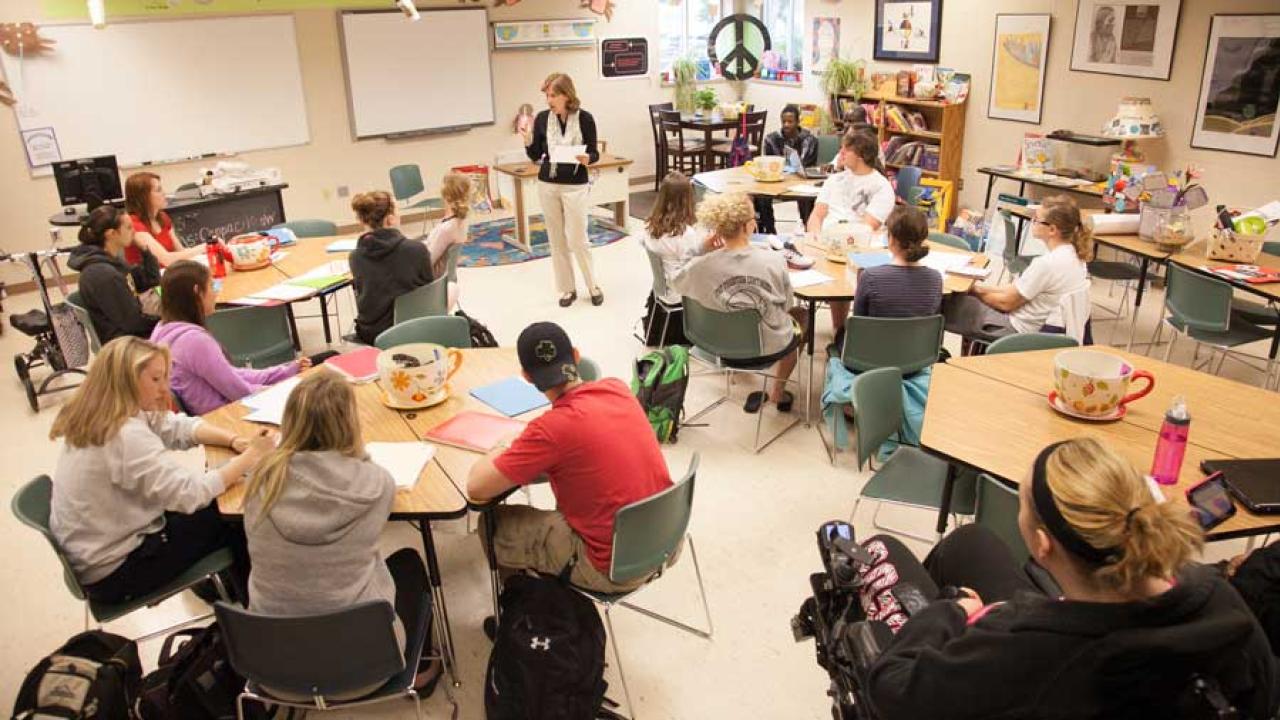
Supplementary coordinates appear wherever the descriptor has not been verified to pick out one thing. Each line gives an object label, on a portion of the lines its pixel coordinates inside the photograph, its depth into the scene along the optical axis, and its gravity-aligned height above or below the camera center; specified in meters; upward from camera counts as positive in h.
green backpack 4.30 -1.37
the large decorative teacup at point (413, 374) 3.04 -0.91
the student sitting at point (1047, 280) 4.09 -0.87
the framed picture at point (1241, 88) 5.80 -0.04
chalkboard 6.29 -0.78
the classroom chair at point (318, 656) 2.13 -1.34
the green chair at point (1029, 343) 3.59 -1.01
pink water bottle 2.41 -0.98
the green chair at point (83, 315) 4.22 -0.96
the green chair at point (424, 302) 4.34 -0.98
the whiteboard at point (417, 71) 8.14 +0.29
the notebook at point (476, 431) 2.83 -1.05
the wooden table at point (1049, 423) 2.65 -1.06
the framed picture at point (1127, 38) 6.40 +0.34
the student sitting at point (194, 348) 3.24 -0.85
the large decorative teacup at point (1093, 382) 2.82 -0.92
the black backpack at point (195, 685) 2.49 -1.61
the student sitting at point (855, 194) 5.35 -0.63
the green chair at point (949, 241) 5.08 -0.86
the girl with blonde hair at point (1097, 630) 1.51 -0.92
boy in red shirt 2.48 -1.00
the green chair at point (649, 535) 2.53 -1.27
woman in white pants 6.17 -0.54
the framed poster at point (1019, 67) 7.34 +0.17
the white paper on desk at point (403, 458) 2.65 -1.07
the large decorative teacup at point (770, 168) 6.53 -0.54
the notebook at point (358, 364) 3.36 -0.99
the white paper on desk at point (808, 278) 4.46 -0.92
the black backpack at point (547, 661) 2.44 -1.53
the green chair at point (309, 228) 5.73 -0.78
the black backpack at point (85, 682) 2.36 -1.53
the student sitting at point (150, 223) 4.74 -0.62
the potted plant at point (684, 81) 10.11 +0.16
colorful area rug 7.62 -1.27
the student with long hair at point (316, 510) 2.20 -0.99
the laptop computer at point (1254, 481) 2.38 -1.09
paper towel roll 5.36 -0.82
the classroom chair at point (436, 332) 3.72 -0.95
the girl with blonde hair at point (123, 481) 2.48 -1.04
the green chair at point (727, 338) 4.19 -1.15
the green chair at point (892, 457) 3.15 -1.33
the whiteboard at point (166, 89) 6.76 +0.16
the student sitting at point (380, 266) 4.30 -0.78
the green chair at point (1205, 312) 4.47 -1.16
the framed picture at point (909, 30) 8.20 +0.55
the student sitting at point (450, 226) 4.99 -0.68
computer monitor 5.51 -0.43
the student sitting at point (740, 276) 4.15 -0.84
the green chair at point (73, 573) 2.52 -1.40
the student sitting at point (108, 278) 4.16 -0.77
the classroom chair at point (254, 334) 4.11 -1.06
